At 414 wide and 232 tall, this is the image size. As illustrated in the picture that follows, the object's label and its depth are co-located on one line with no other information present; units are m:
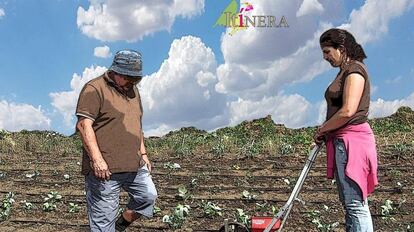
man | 3.86
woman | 3.66
